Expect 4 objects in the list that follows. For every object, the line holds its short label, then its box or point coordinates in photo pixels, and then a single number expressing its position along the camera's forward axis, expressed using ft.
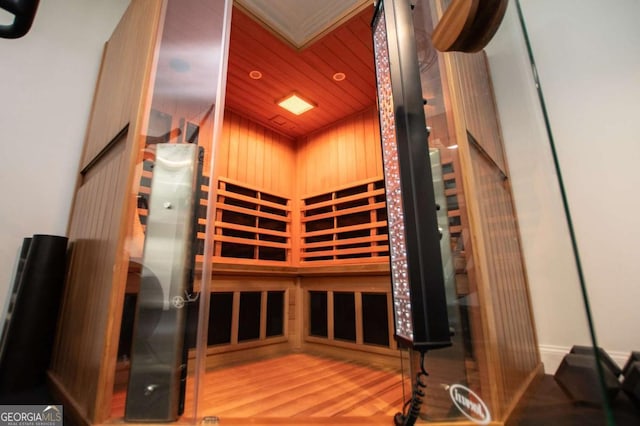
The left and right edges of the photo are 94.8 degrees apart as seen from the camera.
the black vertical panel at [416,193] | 2.13
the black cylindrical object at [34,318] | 4.34
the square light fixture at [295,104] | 8.02
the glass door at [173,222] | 3.34
